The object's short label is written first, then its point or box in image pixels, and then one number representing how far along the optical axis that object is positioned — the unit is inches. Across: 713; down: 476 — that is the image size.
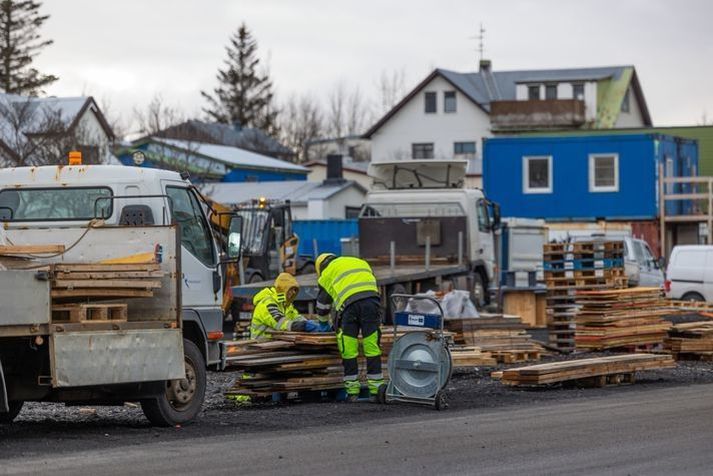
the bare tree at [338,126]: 4259.4
